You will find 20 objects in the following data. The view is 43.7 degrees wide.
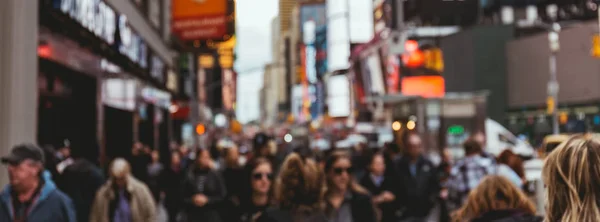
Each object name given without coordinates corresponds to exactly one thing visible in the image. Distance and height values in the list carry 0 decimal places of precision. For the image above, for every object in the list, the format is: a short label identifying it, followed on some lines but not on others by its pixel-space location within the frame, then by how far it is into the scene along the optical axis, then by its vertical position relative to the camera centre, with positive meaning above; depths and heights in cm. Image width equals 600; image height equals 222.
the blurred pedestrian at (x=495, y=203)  481 -55
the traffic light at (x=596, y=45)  2750 +267
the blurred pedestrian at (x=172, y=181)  1191 -111
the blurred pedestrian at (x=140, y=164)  1614 -86
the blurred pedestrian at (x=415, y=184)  1025 -88
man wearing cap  553 -52
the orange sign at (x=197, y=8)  2702 +432
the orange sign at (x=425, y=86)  6338 +296
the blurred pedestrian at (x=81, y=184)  959 -76
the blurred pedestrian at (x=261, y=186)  852 -73
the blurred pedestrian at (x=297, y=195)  548 -55
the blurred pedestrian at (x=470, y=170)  1098 -75
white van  3678 -92
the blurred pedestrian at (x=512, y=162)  1016 -59
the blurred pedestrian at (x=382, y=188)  1009 -93
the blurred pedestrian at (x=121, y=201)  861 -88
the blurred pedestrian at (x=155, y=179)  1605 -117
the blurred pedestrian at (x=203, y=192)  979 -91
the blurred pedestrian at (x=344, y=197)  709 -74
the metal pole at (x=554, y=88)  3612 +162
